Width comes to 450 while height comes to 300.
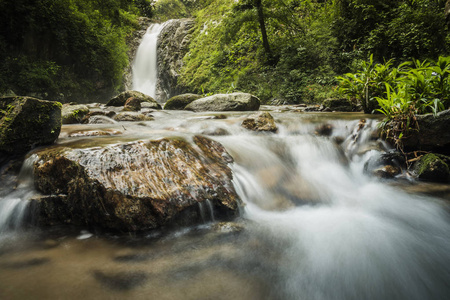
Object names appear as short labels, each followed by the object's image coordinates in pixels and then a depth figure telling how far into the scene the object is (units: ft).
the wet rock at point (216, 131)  15.89
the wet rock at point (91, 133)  12.91
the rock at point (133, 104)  28.66
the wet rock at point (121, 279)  4.84
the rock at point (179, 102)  34.12
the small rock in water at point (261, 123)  16.33
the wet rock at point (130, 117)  21.12
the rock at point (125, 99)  34.44
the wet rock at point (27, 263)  5.41
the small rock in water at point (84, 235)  6.64
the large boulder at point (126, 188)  6.84
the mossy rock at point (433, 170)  10.55
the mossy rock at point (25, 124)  8.94
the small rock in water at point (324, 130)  15.60
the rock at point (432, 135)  11.03
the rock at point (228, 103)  27.55
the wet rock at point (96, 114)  20.65
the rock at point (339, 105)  23.71
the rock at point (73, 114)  20.20
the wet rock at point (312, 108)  26.27
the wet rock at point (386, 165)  11.60
